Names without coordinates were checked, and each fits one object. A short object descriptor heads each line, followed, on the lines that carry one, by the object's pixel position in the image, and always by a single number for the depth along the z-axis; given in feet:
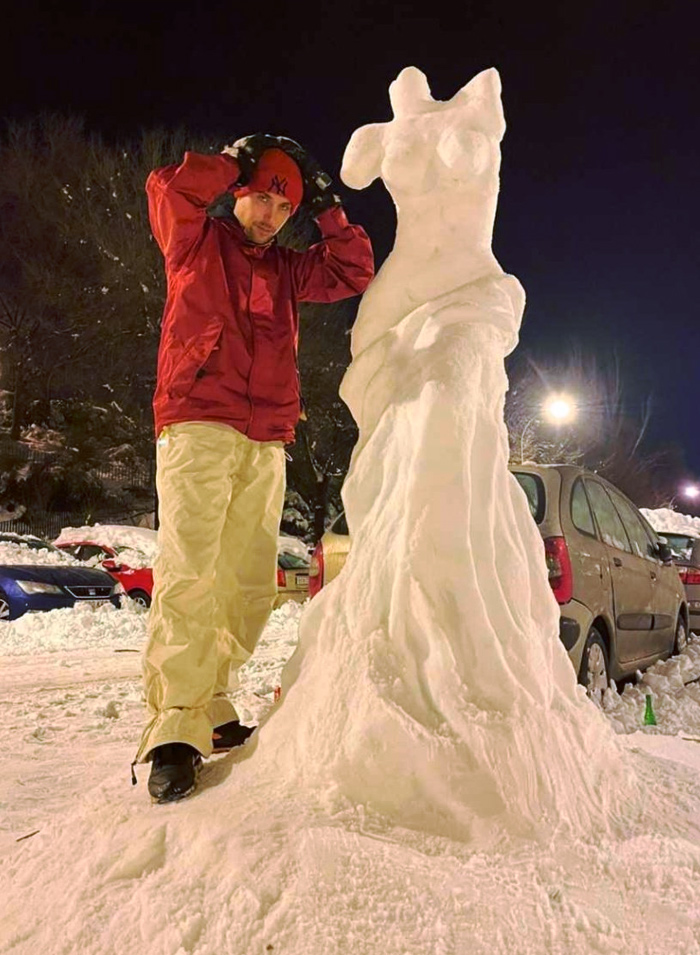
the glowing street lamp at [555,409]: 84.94
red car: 42.91
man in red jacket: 8.70
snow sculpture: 6.98
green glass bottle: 14.66
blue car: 33.19
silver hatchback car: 15.78
